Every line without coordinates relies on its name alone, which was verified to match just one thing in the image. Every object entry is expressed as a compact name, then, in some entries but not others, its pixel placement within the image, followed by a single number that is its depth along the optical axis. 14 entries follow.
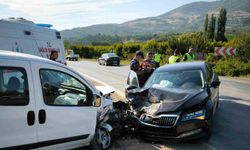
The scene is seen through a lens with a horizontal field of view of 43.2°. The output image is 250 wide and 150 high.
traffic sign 23.30
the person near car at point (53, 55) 8.05
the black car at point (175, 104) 6.04
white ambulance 7.86
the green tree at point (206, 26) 108.41
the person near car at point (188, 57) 12.37
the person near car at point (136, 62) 9.55
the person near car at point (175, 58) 12.27
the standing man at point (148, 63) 10.28
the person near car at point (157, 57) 16.33
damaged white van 4.24
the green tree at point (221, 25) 101.75
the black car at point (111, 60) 36.16
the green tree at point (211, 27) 103.71
